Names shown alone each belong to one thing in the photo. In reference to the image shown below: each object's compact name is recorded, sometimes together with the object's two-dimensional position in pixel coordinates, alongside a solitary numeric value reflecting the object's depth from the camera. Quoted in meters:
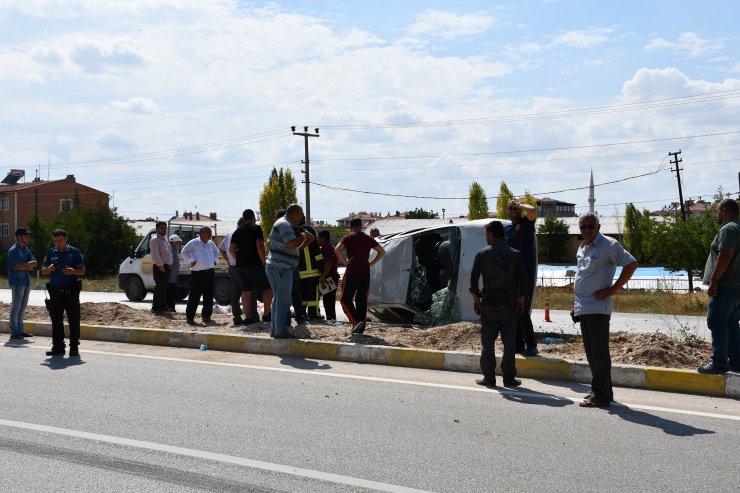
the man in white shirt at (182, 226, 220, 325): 13.50
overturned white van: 12.28
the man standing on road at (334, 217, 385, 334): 11.38
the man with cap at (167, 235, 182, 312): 14.97
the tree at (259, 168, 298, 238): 67.50
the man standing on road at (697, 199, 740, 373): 7.87
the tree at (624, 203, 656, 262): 77.25
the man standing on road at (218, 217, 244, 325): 12.99
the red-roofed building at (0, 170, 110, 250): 88.12
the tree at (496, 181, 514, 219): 76.51
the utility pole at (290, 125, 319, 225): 54.69
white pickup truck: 21.46
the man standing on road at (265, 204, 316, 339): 10.90
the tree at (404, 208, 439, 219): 112.45
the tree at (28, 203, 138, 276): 53.03
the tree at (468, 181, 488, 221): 77.56
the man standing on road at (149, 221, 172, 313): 14.51
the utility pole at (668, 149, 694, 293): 62.25
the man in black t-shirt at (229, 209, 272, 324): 12.69
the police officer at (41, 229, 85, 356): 10.88
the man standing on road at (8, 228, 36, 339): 12.47
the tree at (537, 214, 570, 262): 81.12
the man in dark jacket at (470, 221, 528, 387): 8.38
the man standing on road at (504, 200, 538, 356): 9.41
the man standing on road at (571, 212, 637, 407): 7.42
